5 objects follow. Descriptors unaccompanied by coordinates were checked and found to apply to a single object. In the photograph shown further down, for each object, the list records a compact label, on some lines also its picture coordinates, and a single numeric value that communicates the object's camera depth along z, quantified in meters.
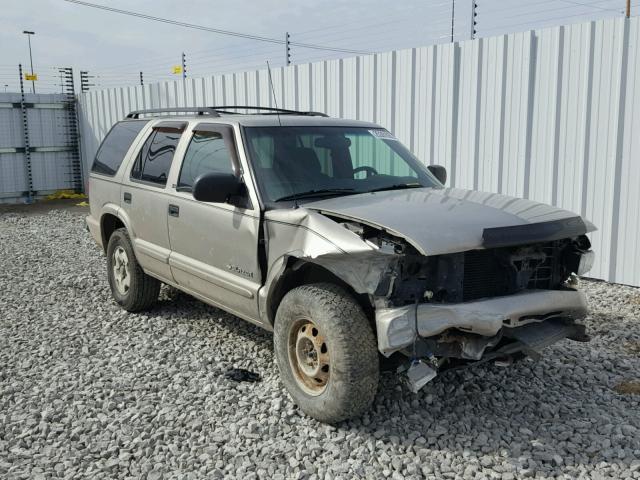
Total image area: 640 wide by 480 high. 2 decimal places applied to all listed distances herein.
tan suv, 3.59
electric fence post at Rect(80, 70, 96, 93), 18.05
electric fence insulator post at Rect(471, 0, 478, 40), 8.55
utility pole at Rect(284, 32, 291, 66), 11.40
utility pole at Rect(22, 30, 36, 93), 27.01
